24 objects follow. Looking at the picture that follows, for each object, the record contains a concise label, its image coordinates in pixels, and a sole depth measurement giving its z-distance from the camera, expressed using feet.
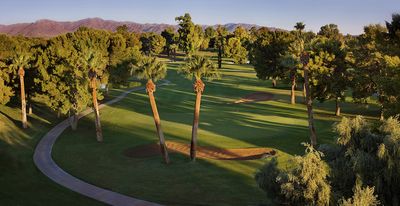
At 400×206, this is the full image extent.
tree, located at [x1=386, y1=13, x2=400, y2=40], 124.26
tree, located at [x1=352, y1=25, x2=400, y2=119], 141.13
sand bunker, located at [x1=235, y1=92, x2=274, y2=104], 237.45
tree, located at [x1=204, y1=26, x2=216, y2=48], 572.55
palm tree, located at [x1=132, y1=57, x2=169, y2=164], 112.88
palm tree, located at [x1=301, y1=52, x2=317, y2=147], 118.87
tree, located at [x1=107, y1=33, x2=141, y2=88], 255.09
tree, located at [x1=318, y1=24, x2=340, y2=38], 583.33
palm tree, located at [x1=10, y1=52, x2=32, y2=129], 174.60
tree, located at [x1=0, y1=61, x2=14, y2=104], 175.24
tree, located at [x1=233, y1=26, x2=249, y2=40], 482.28
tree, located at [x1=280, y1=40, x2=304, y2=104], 122.85
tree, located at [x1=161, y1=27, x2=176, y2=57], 538.02
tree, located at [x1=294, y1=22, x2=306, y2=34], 216.95
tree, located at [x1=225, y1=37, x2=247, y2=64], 415.03
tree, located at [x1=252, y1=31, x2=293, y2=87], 238.48
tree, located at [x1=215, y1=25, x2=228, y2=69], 387.80
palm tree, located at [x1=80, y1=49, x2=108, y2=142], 146.00
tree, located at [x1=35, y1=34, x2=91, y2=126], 170.19
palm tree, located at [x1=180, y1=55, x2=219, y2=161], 113.19
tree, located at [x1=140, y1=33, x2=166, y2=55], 490.49
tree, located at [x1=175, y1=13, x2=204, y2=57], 406.00
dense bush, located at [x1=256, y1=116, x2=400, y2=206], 51.31
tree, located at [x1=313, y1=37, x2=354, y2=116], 173.58
